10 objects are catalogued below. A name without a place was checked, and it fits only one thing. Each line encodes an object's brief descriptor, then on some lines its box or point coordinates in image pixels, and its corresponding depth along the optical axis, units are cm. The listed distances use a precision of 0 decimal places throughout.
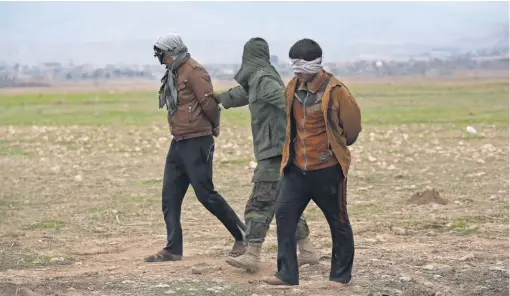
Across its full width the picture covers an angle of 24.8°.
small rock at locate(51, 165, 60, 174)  1741
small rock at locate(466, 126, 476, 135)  2464
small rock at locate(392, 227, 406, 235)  1118
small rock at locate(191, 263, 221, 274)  902
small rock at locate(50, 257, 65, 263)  995
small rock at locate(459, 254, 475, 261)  962
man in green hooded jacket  895
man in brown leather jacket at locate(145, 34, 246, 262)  948
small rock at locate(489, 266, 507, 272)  917
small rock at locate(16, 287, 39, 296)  811
